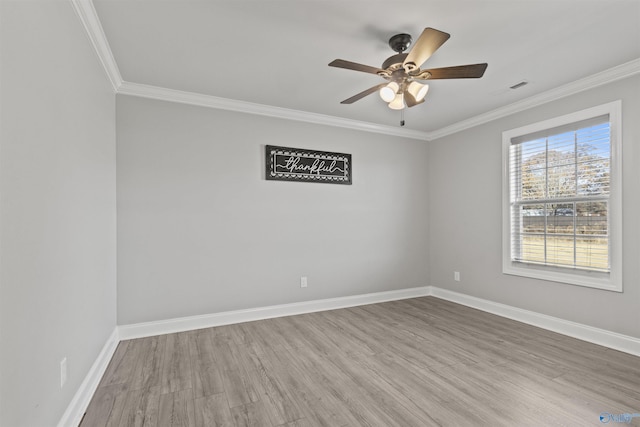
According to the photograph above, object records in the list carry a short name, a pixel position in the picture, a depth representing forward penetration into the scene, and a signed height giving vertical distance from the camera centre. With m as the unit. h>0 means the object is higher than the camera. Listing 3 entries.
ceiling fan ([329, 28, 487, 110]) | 1.93 +1.03
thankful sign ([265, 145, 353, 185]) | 3.82 +0.62
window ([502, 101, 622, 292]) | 2.91 +0.14
